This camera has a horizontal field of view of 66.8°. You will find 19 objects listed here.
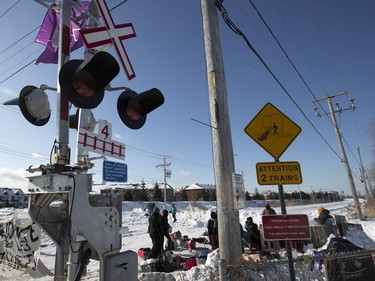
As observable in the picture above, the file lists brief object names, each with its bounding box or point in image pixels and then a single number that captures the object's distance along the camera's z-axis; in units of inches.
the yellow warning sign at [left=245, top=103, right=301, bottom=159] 197.6
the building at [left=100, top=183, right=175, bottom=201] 2678.4
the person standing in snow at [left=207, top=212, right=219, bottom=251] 416.5
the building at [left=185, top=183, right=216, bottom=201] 3686.0
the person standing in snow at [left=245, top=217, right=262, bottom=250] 422.6
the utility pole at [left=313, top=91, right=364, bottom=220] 868.6
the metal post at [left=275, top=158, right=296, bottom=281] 166.6
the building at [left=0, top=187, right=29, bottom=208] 3051.2
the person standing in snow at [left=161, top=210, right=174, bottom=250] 408.3
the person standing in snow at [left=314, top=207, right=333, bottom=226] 464.4
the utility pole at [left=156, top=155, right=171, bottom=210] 1901.5
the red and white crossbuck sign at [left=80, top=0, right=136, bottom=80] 125.9
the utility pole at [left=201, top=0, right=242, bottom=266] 191.6
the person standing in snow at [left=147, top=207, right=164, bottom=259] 364.5
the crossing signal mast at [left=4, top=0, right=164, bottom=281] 104.6
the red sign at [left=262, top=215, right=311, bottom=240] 166.4
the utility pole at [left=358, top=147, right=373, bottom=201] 1846.0
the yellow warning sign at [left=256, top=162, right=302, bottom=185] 181.8
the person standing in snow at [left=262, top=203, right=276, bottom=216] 458.6
